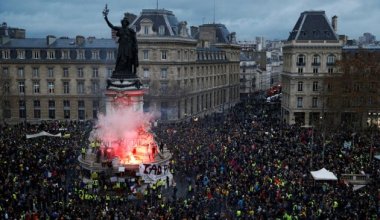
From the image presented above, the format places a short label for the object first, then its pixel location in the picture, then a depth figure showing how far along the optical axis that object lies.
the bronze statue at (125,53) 41.25
